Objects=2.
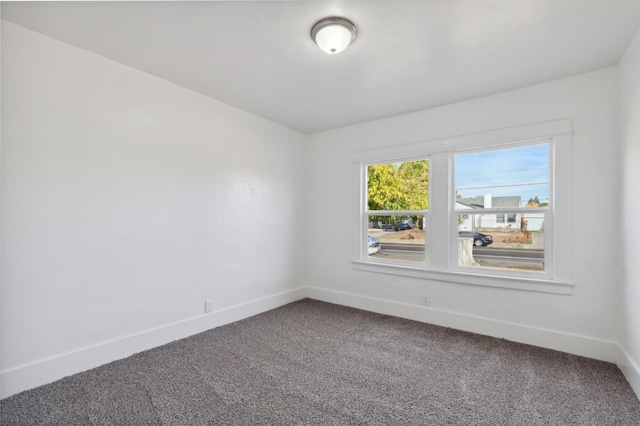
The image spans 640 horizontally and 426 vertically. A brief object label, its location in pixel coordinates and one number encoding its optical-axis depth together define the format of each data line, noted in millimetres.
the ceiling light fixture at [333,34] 2016
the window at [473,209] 2910
